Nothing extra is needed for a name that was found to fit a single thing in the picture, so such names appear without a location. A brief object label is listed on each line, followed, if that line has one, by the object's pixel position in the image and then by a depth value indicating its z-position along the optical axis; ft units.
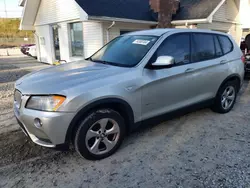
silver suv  8.57
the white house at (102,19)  33.68
